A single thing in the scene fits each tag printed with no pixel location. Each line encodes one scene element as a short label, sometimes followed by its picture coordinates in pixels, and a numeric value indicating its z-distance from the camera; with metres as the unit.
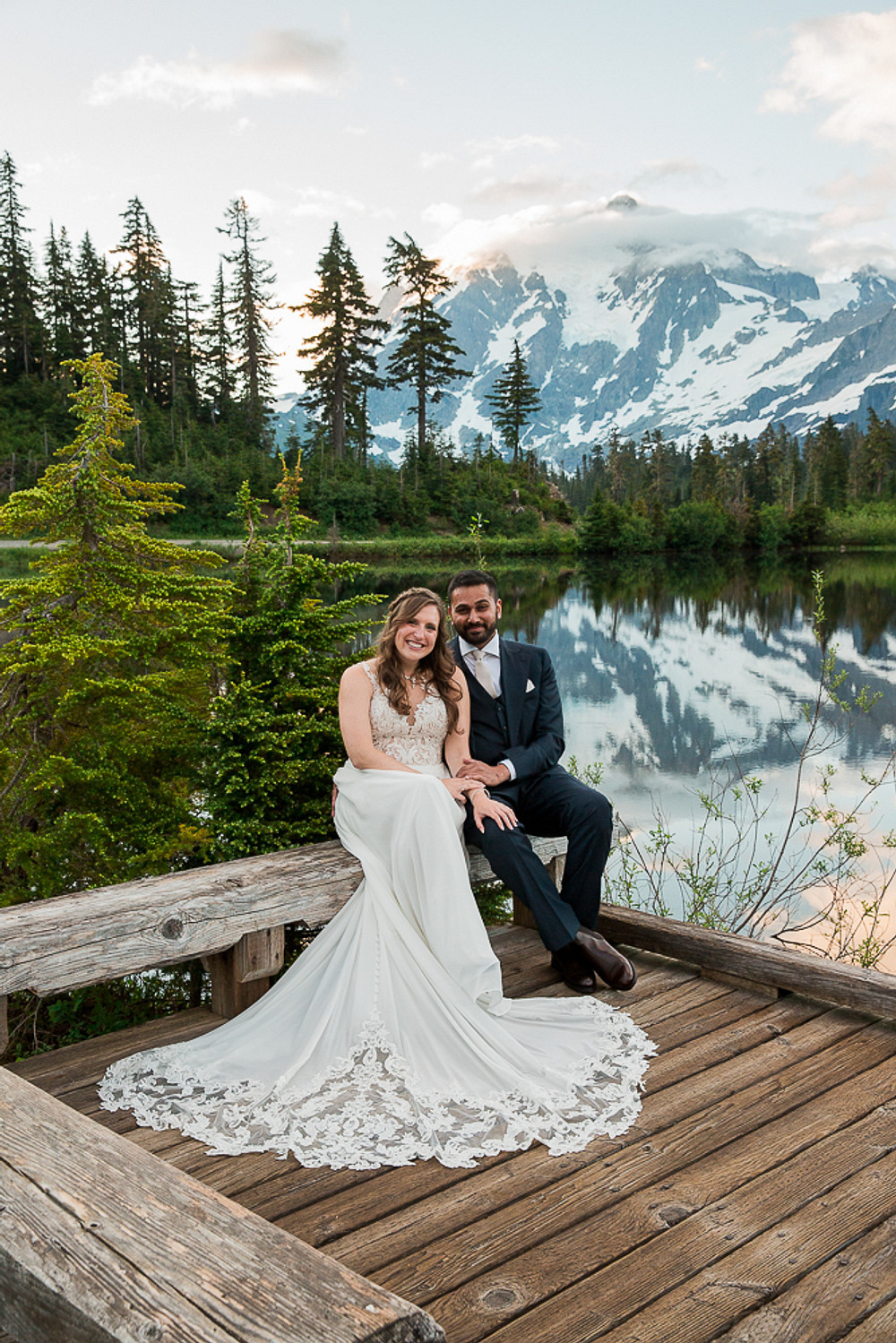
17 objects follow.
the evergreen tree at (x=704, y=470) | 76.12
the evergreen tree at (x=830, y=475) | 74.38
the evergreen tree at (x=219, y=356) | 54.91
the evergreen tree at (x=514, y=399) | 58.97
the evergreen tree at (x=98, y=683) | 4.75
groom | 4.11
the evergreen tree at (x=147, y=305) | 54.19
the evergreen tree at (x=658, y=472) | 74.88
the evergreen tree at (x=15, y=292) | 50.09
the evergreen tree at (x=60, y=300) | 52.22
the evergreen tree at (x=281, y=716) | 4.71
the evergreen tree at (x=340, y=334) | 48.06
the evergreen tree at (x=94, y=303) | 51.97
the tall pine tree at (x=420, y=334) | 48.75
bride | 2.96
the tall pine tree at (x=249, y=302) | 54.19
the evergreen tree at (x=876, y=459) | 78.50
